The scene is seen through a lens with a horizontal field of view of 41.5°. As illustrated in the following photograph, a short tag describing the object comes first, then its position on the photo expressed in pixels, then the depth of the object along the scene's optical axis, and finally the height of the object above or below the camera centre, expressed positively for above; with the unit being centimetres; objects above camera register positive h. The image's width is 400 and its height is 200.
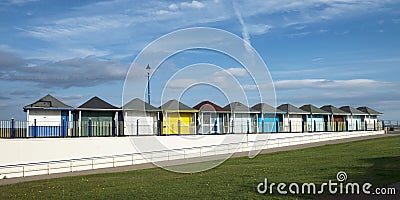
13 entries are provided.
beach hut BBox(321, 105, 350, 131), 6580 -36
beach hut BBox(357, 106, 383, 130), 7129 -49
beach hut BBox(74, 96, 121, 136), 3291 -10
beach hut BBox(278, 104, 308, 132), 5390 -28
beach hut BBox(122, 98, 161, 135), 3619 -22
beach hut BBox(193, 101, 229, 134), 4362 -40
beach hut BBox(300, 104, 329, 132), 5688 -69
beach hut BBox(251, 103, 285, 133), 4850 -48
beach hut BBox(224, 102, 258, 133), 4460 -47
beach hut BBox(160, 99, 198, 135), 3909 -33
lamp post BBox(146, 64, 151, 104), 2001 +150
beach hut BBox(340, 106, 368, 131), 6700 -55
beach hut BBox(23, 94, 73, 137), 3011 -5
